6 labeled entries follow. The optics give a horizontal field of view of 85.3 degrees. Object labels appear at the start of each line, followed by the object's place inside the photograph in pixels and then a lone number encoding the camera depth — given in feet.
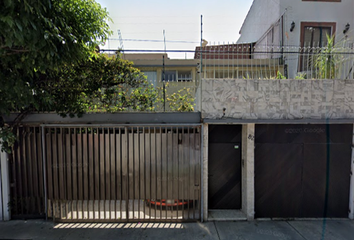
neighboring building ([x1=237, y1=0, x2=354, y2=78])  25.25
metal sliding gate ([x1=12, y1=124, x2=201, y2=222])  15.30
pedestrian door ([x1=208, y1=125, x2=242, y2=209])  16.62
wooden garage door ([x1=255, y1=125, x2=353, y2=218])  15.74
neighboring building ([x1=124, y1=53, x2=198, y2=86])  29.27
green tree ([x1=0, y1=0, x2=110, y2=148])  9.15
